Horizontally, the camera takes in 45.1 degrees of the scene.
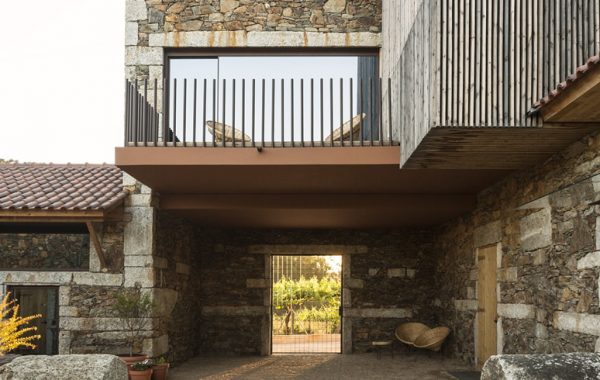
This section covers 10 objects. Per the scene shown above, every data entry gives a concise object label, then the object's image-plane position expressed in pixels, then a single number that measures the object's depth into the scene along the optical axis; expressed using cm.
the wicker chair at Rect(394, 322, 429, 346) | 1229
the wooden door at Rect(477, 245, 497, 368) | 939
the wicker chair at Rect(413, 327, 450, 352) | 1134
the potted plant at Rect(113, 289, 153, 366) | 877
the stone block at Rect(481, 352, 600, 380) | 358
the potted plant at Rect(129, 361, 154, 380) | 841
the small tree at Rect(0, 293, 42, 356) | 802
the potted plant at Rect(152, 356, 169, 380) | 876
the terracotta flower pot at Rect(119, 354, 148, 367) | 866
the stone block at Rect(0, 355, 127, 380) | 452
